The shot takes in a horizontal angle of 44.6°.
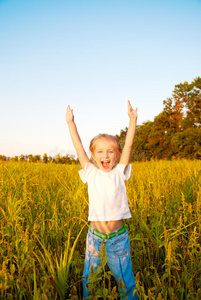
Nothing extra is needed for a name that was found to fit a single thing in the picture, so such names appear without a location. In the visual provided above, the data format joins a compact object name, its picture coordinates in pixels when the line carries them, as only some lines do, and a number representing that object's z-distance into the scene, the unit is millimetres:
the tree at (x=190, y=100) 24109
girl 1741
